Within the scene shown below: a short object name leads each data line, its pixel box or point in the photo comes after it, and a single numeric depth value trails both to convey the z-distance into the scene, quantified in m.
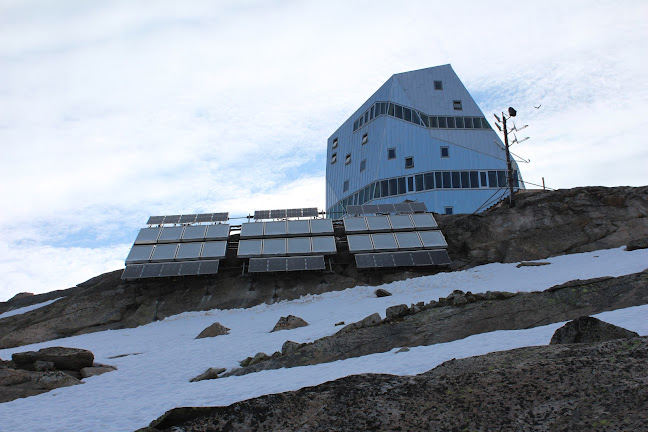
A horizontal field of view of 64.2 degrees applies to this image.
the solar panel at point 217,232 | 33.12
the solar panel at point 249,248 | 30.88
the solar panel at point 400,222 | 33.38
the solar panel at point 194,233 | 33.25
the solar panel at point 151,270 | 29.66
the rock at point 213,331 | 21.19
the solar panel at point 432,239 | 30.98
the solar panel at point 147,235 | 33.19
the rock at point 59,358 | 16.86
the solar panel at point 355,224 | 33.38
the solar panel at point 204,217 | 36.62
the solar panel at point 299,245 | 30.89
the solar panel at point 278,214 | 36.82
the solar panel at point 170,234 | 33.34
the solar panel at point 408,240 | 31.11
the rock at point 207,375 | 14.65
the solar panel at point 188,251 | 31.01
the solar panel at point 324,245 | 30.96
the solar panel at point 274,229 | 33.00
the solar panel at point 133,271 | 29.61
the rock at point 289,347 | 15.32
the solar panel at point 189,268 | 29.50
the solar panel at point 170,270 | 29.59
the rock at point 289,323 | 20.50
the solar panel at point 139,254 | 31.00
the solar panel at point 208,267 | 29.56
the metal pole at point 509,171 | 33.80
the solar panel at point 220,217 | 36.53
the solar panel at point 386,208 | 37.31
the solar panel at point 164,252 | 31.12
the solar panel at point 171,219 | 36.22
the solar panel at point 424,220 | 33.19
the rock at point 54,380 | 14.73
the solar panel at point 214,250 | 31.00
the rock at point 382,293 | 24.91
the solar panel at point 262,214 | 37.09
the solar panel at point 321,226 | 33.47
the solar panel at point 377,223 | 33.41
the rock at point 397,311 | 16.42
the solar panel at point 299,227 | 33.19
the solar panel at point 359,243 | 30.88
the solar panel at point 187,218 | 36.47
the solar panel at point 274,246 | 31.01
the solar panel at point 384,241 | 31.09
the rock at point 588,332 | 8.15
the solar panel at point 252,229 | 33.00
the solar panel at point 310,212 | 36.16
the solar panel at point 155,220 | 35.84
